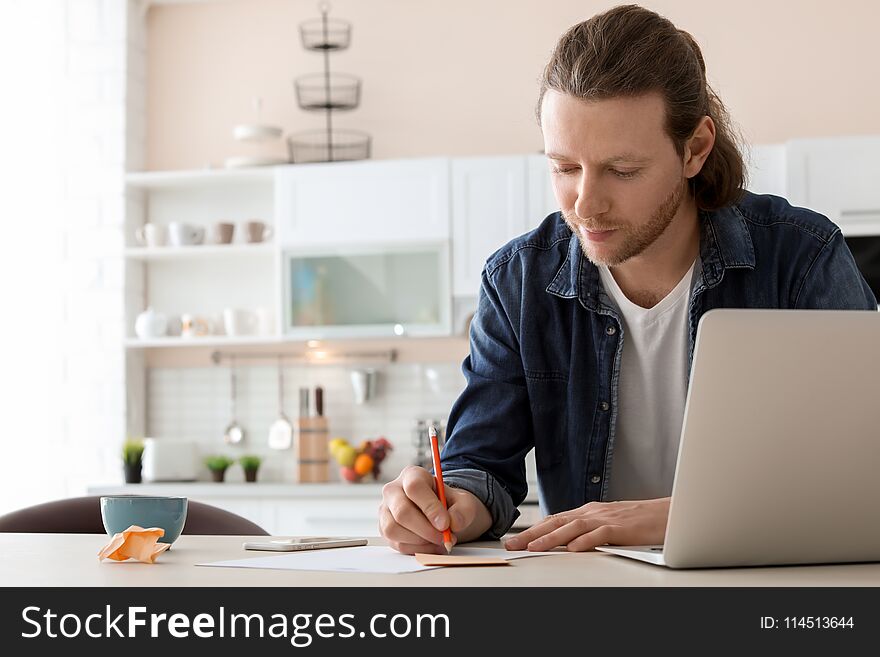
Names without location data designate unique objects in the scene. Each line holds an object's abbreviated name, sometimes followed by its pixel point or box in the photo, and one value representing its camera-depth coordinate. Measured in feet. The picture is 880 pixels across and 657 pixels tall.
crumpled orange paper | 3.80
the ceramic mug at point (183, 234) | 14.69
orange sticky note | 3.64
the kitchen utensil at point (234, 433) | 15.25
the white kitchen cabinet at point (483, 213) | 13.73
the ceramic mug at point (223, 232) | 14.71
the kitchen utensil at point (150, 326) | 14.67
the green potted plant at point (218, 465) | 14.47
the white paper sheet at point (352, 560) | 3.53
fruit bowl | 13.96
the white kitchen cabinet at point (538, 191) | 13.64
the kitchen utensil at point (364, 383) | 14.85
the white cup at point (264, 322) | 14.90
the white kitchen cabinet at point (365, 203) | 13.88
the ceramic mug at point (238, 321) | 14.65
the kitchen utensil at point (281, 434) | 15.10
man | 5.14
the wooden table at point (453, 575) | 3.10
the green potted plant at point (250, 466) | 14.49
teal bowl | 4.27
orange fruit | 13.92
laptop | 3.11
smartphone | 4.16
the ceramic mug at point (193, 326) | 14.73
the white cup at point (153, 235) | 14.80
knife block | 14.38
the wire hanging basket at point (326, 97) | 14.97
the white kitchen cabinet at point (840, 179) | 12.92
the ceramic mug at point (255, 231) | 14.62
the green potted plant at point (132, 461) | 14.01
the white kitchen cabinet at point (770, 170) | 13.17
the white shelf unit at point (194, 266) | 15.26
